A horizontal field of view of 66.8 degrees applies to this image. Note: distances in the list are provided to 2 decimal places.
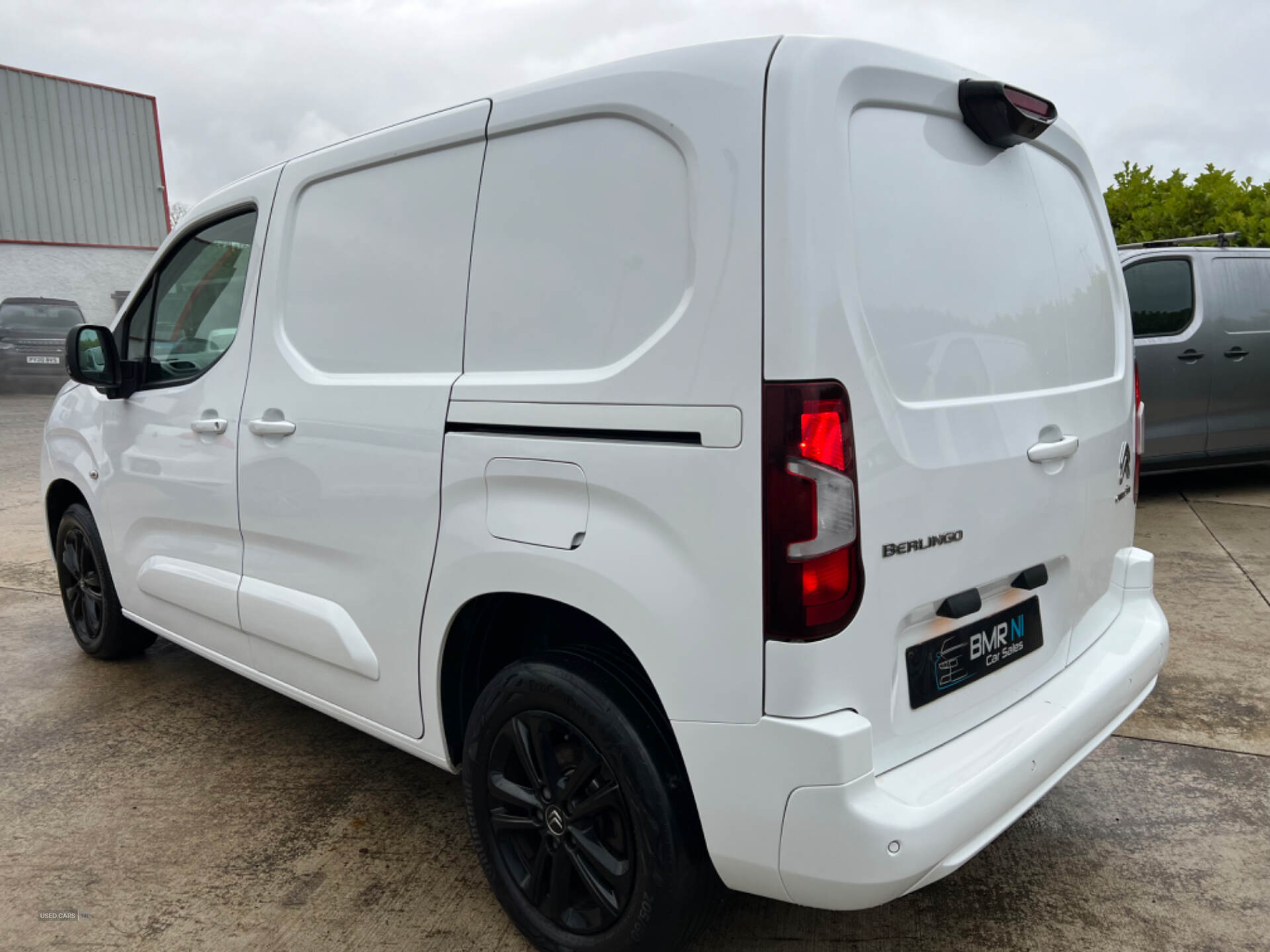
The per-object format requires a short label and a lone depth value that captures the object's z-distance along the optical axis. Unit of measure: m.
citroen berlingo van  1.67
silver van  6.36
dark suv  14.91
